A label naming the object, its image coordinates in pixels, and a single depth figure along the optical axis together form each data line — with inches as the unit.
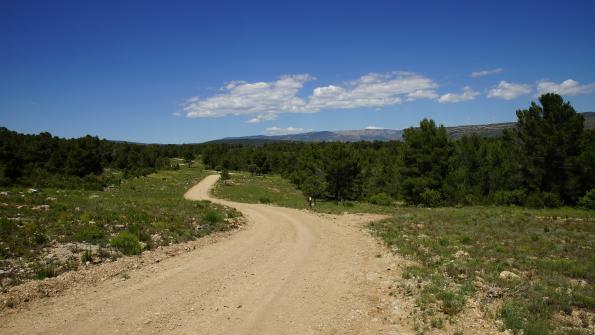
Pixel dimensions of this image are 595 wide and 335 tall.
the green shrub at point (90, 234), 649.6
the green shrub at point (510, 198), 1696.6
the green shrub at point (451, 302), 387.5
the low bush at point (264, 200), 1727.9
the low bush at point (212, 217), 958.3
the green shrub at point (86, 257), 551.4
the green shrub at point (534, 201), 1585.9
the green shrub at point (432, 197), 1681.8
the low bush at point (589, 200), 1496.1
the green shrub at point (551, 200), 1583.4
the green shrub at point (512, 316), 343.0
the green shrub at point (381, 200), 1781.5
